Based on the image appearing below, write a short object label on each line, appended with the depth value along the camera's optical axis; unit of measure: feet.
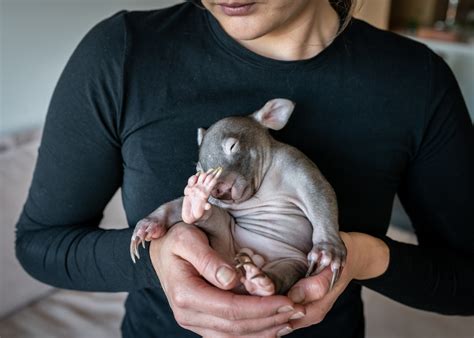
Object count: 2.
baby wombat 2.46
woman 2.90
